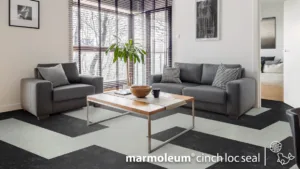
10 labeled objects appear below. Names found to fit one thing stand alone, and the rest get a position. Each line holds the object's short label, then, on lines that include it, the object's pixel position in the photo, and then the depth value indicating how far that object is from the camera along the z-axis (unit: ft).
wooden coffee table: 8.28
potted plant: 16.52
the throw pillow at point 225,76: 13.14
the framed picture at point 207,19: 15.70
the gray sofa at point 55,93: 11.93
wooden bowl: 10.26
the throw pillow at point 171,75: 15.57
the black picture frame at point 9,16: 13.29
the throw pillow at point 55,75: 13.30
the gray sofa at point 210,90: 11.95
